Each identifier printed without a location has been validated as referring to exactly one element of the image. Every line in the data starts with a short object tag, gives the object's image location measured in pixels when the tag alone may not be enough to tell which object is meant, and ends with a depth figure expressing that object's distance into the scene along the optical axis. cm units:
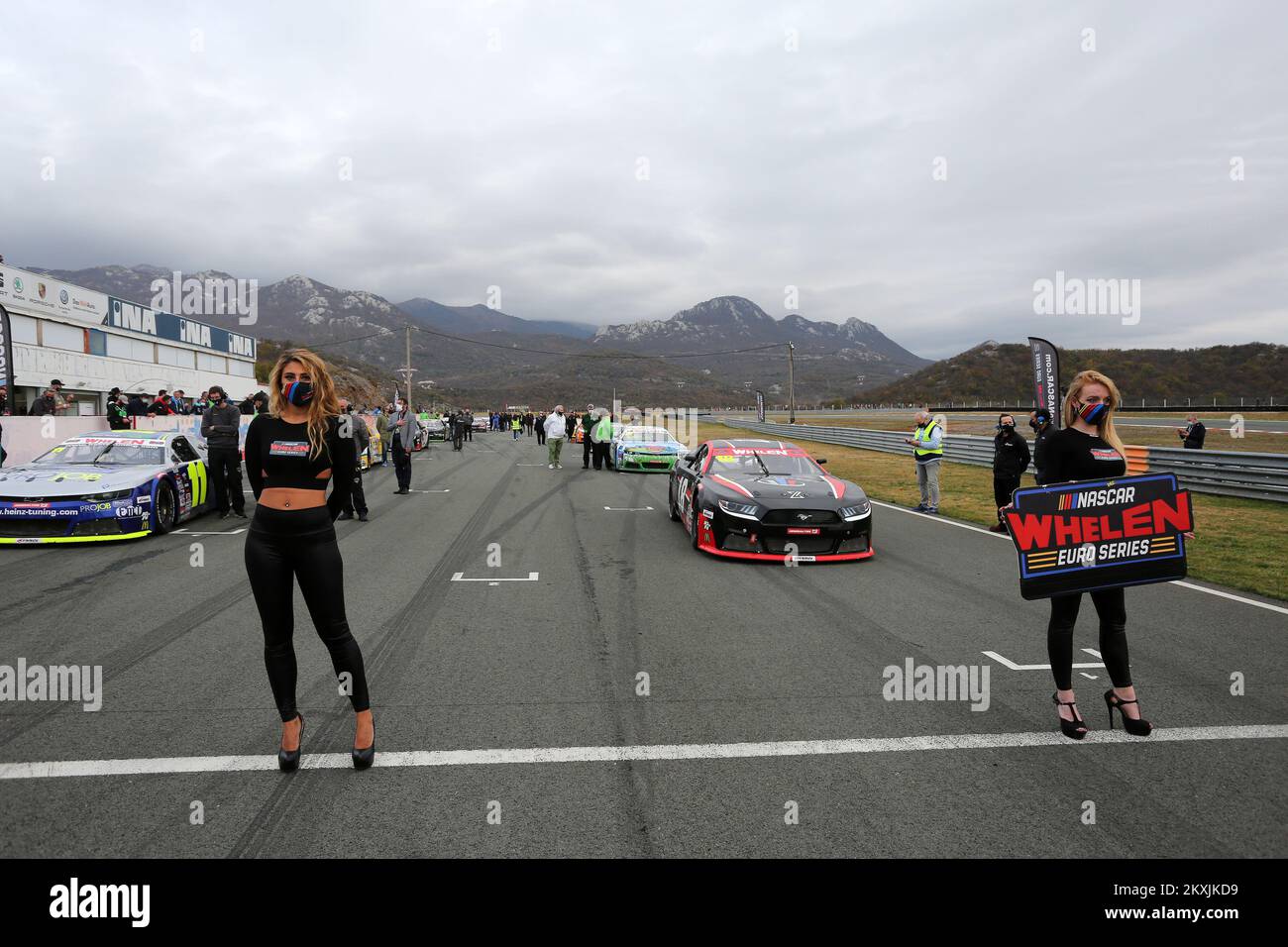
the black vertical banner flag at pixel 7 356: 1441
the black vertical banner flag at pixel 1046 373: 1645
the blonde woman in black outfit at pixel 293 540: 338
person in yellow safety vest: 1198
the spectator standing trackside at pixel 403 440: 1439
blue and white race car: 855
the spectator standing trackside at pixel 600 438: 2178
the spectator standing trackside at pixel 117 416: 1403
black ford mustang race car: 808
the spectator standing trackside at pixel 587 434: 2220
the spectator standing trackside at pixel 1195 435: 1733
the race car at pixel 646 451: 2050
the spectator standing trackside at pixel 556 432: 2103
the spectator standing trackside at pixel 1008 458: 1051
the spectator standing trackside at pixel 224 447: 1070
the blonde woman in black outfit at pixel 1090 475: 380
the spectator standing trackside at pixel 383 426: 1917
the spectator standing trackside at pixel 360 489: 1129
